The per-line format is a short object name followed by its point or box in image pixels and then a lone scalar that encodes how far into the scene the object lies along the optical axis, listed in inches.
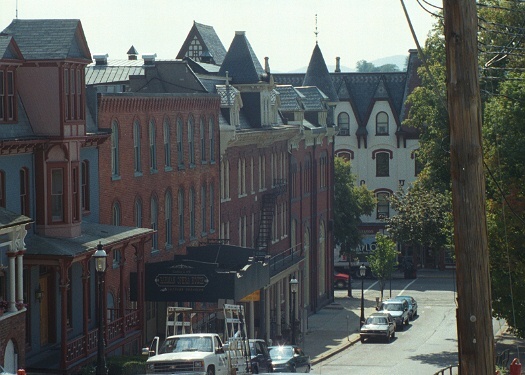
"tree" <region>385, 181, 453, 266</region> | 3112.7
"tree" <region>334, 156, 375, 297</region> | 3479.3
